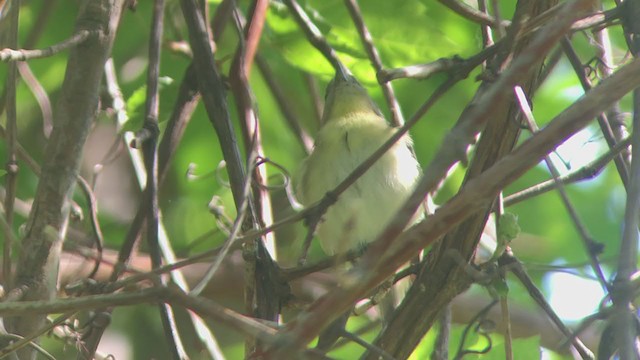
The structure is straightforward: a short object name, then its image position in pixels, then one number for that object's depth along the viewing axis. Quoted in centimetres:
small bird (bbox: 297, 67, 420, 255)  559
